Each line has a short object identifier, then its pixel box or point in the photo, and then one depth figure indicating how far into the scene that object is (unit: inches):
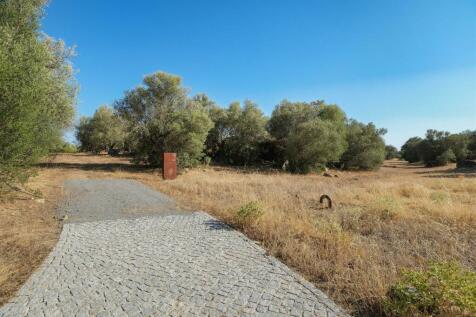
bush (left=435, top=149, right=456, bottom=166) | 1724.9
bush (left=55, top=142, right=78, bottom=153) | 1911.7
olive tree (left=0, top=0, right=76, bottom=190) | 270.8
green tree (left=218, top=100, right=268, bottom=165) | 1334.9
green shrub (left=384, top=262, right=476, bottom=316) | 110.4
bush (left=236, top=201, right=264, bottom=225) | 261.9
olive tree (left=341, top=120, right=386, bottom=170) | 1408.7
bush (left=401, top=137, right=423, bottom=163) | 2135.6
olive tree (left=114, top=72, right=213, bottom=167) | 899.4
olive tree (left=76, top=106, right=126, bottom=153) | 1672.0
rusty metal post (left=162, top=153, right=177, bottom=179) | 689.6
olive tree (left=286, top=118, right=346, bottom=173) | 1117.7
